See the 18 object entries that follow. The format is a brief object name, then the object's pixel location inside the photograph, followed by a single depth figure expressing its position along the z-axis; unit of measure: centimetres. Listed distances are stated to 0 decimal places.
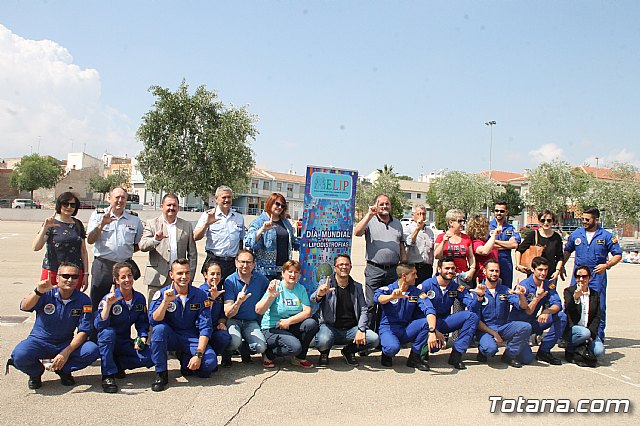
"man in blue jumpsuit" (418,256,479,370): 580
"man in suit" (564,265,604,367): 607
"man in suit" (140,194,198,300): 578
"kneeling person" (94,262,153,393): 470
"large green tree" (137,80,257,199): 2831
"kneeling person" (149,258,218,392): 484
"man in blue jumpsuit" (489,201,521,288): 679
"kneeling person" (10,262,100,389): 452
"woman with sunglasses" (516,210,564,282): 686
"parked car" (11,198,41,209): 5123
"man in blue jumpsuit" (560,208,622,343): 676
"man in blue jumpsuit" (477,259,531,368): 589
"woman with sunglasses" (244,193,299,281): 612
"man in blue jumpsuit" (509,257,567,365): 606
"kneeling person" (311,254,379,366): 568
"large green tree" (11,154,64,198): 6556
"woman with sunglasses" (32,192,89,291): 538
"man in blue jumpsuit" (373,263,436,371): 566
